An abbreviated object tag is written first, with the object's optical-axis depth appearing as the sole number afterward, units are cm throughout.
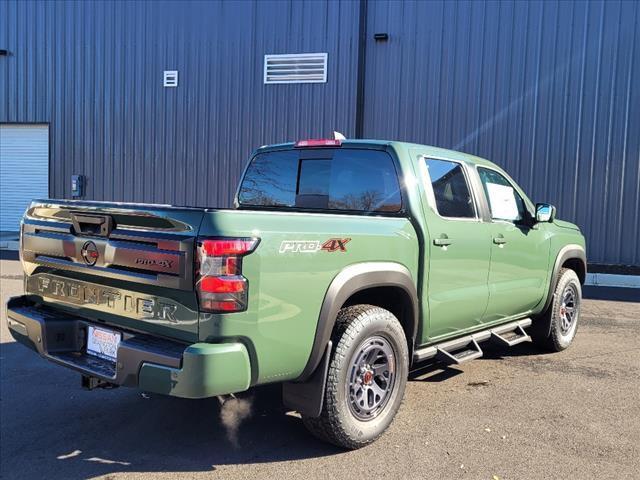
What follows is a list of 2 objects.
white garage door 1678
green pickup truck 269
